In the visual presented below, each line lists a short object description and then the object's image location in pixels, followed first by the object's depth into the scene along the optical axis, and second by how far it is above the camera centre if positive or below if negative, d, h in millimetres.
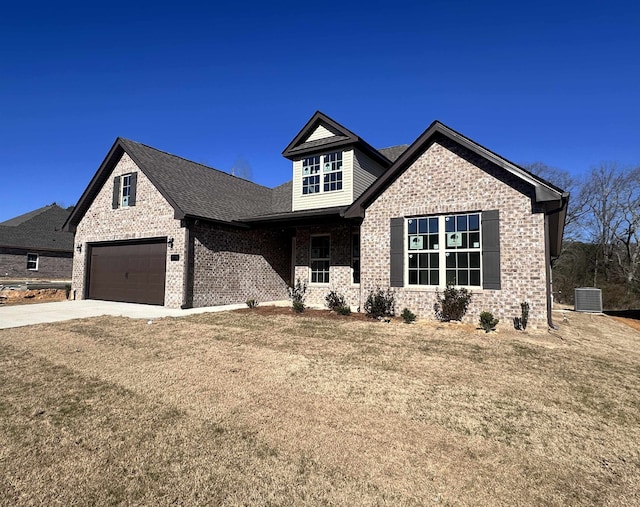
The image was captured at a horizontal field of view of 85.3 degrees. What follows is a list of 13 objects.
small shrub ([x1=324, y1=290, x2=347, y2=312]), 12334 -1141
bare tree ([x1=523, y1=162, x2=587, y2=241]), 32688 +6188
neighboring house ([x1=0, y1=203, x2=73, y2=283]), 28672 +1621
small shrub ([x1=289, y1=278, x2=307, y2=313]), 14672 -929
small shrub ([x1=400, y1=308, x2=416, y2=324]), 9930 -1324
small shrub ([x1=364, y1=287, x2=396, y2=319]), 10750 -1055
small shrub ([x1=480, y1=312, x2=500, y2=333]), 8914 -1296
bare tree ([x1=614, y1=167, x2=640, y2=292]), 30391 +3705
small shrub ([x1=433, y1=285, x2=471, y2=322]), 9773 -900
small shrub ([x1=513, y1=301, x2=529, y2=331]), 9016 -1231
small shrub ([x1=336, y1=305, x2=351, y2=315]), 11305 -1307
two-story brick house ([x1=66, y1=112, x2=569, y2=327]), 9484 +1581
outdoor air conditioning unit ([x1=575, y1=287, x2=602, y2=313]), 16234 -1298
